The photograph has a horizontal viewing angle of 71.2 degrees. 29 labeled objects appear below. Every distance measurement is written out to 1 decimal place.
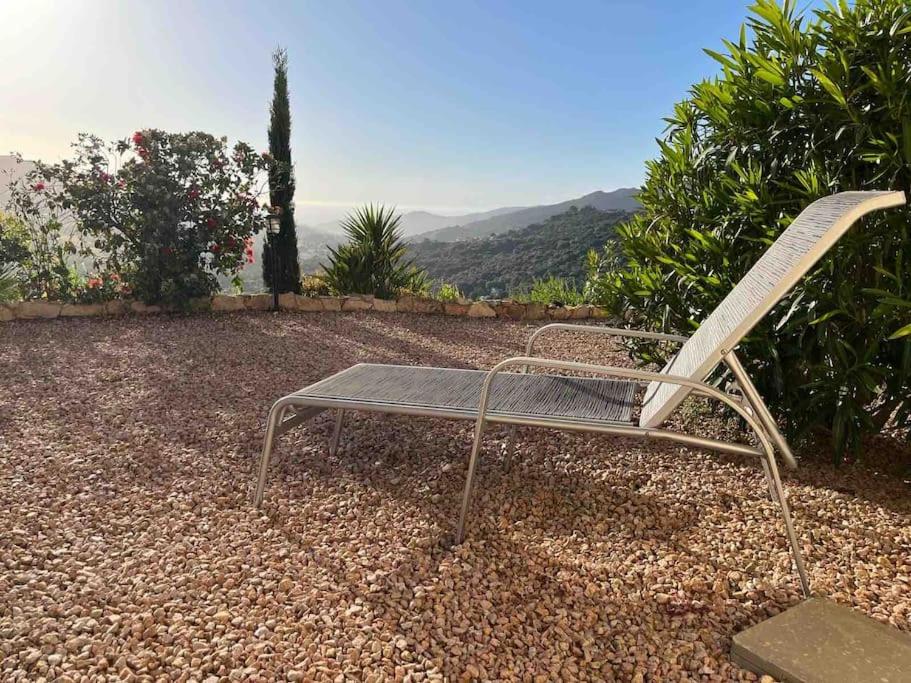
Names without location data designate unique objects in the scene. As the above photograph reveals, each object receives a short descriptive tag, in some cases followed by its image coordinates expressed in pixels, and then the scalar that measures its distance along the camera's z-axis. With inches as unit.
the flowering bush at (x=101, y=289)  259.1
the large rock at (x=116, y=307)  258.1
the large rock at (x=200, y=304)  262.7
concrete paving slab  56.2
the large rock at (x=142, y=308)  260.2
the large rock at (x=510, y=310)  279.6
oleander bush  90.9
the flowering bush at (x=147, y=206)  259.4
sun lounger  69.8
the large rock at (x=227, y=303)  274.7
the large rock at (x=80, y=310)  253.8
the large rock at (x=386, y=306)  283.0
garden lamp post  284.3
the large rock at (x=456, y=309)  279.9
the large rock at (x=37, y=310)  247.9
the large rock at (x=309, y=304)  284.8
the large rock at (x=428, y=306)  282.7
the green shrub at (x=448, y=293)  296.8
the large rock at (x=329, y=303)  285.0
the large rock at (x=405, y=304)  283.6
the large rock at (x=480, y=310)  279.0
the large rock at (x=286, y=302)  285.7
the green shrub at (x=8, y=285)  254.7
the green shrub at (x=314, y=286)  303.1
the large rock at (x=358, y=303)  283.6
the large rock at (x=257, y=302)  280.8
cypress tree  298.8
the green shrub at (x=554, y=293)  301.1
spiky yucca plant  294.8
